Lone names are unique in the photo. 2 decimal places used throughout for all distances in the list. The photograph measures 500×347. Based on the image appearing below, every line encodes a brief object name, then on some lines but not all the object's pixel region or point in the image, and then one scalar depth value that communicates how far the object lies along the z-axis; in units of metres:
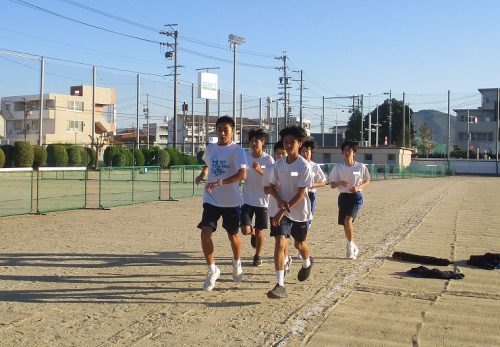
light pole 53.92
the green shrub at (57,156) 43.94
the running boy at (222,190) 6.54
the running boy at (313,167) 8.02
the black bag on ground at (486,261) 8.16
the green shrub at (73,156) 45.09
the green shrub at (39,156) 42.26
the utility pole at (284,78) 73.24
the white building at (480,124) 108.12
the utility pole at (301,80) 80.69
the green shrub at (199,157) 49.82
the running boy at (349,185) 8.85
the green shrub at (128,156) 47.11
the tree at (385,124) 103.76
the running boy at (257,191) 7.74
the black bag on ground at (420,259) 8.34
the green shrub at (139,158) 49.08
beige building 74.00
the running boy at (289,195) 6.21
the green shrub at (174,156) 51.03
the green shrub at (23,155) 40.72
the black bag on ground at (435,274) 7.39
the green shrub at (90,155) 46.78
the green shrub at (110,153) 47.49
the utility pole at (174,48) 61.81
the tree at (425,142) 116.38
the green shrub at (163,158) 49.12
